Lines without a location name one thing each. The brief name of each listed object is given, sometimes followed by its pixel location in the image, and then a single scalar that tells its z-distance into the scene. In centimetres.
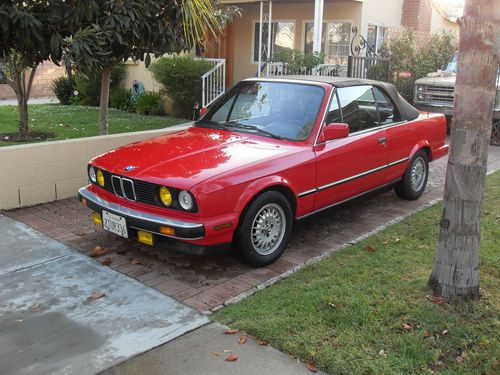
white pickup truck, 1212
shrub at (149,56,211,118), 1359
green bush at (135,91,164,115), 1496
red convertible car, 438
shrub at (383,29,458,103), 1470
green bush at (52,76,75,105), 1709
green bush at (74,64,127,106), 1598
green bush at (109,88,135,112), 1593
